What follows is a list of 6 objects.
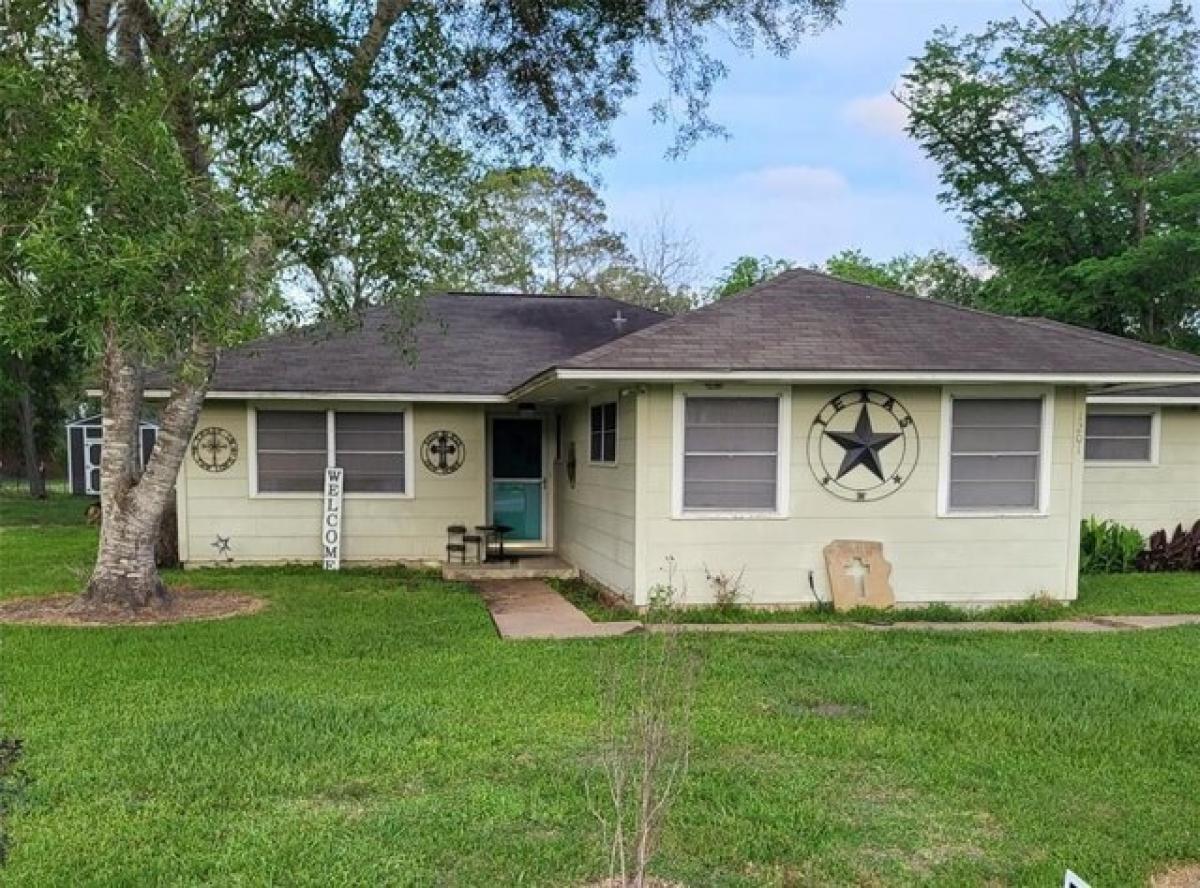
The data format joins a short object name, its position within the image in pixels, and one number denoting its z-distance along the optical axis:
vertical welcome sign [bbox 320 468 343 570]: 10.92
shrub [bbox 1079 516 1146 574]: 11.44
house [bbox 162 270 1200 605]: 8.02
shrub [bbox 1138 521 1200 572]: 11.69
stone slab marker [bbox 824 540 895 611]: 8.32
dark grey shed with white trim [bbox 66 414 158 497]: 24.05
